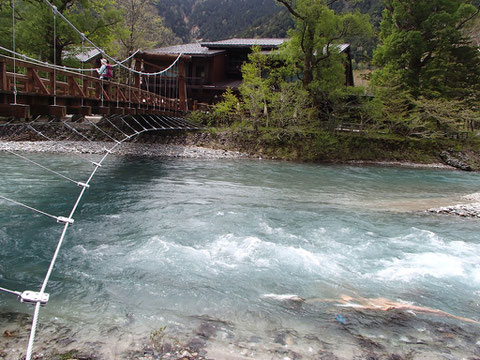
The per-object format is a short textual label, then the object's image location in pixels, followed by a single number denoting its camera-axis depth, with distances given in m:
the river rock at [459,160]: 18.56
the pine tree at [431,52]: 20.33
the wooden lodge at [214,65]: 24.64
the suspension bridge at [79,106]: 6.31
